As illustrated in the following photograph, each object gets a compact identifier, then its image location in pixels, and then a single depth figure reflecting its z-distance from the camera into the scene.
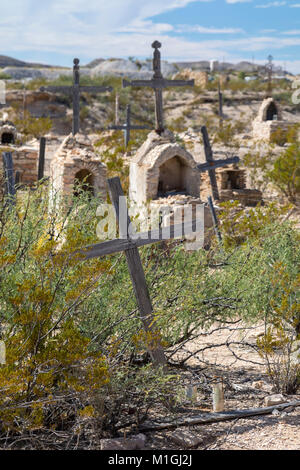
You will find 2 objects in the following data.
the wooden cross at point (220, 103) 31.34
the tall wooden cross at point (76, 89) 14.84
